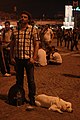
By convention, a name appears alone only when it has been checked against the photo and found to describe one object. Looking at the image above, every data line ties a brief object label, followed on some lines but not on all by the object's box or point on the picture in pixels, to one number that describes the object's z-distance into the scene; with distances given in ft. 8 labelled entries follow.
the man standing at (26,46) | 14.29
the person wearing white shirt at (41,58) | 27.28
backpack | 14.86
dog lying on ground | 14.35
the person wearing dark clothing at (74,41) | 47.27
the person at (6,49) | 21.91
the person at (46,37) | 32.75
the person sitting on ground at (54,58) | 28.86
